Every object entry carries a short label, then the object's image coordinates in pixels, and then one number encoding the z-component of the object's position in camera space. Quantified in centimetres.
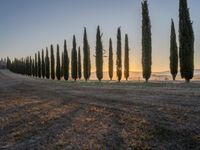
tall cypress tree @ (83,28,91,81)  2738
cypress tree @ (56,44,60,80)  3383
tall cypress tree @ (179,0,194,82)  1560
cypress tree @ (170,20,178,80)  2190
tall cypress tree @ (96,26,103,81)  2541
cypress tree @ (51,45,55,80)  3618
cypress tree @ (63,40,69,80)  3106
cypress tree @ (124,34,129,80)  2686
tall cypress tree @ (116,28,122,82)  2616
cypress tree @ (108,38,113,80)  2825
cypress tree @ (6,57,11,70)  9110
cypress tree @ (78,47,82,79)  3222
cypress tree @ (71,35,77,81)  2895
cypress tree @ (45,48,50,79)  3855
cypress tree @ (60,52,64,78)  3316
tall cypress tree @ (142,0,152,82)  1857
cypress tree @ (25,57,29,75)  5648
